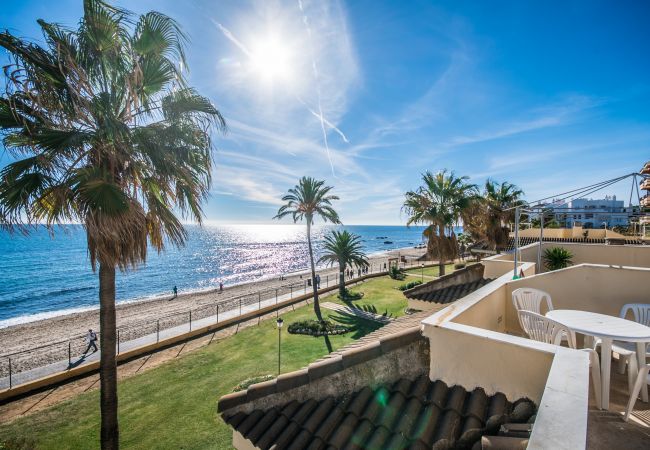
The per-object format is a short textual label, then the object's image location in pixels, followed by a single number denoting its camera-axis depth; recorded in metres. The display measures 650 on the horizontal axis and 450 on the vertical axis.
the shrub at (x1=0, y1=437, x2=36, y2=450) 7.82
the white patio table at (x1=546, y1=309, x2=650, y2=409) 3.07
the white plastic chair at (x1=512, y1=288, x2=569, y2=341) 5.19
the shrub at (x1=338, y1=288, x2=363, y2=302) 23.50
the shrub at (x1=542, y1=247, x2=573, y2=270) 11.17
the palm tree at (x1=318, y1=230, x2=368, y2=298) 26.84
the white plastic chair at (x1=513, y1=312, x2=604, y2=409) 3.24
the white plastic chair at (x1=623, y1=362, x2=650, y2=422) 2.94
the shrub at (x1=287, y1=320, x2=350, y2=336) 16.41
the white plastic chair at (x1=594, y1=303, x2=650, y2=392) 3.28
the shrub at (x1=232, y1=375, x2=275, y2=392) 10.30
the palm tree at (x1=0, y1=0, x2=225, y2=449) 5.58
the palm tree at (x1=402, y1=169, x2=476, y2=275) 19.23
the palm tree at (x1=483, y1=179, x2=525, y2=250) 22.86
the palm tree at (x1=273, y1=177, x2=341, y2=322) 22.41
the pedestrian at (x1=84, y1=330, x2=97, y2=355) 17.52
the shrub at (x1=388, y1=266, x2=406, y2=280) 30.27
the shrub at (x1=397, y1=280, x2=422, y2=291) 25.47
